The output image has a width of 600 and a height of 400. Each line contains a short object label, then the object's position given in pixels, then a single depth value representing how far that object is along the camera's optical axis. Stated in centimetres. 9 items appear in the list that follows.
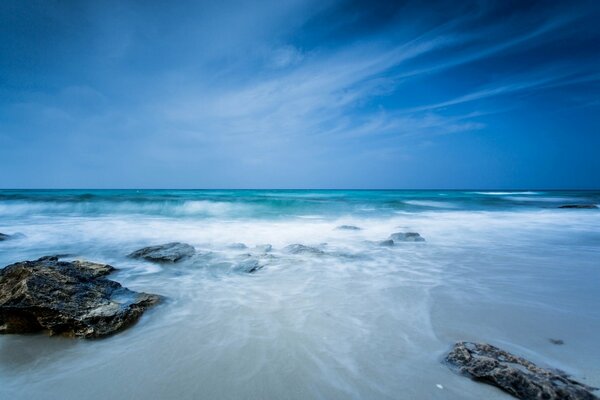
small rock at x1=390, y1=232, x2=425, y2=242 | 845
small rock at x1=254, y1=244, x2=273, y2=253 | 713
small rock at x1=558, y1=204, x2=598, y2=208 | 2003
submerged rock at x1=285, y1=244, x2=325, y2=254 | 670
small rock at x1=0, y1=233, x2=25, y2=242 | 821
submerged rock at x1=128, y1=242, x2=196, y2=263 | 590
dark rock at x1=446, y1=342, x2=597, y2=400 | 199
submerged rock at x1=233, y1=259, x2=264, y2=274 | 532
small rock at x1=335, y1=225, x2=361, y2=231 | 1104
